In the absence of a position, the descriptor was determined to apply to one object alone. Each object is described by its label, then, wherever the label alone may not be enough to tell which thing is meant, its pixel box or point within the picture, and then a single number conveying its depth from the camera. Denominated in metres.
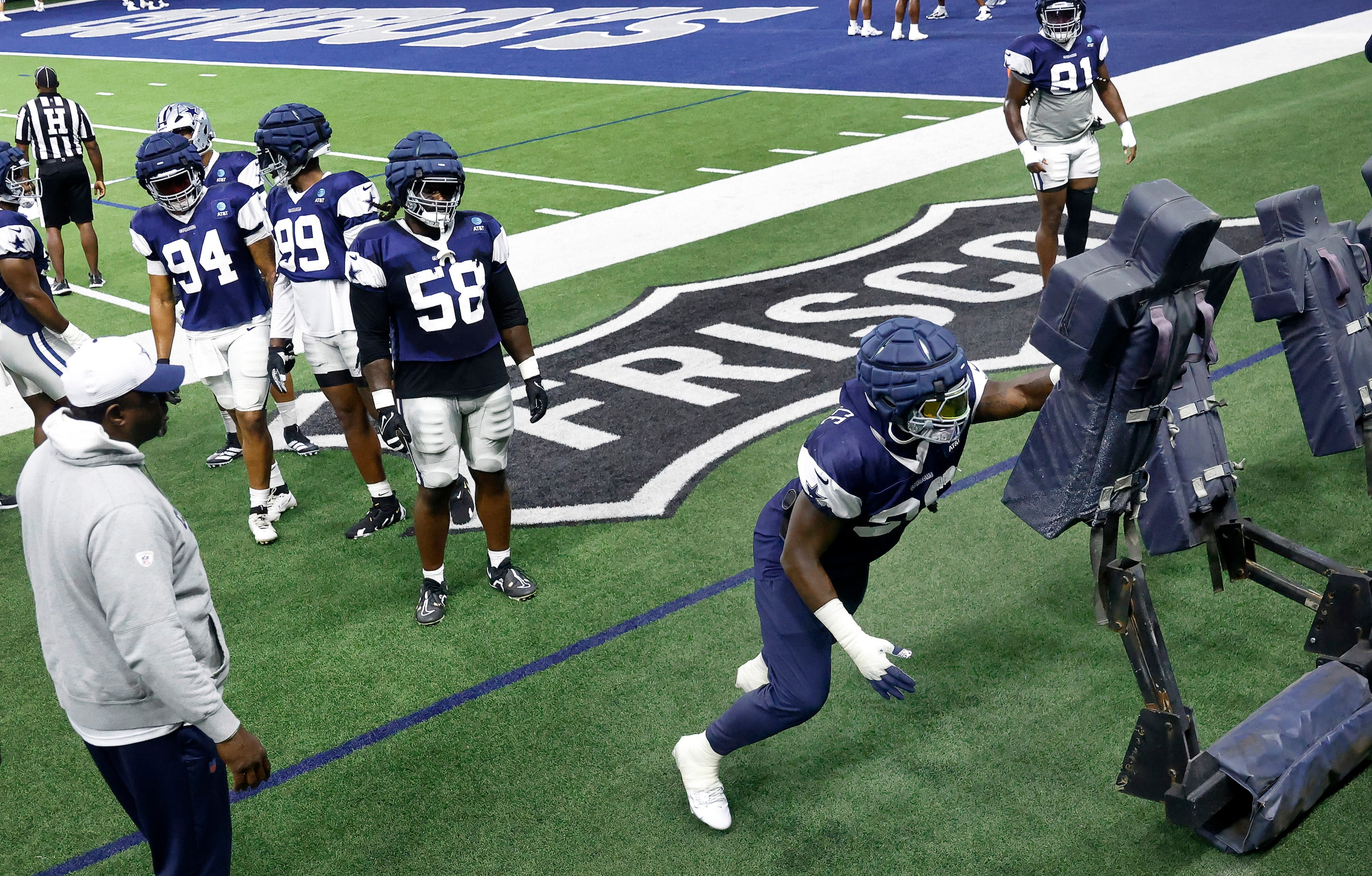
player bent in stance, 3.72
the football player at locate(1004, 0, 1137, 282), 8.72
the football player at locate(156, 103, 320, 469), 7.13
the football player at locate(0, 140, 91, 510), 7.18
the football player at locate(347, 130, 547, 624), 5.51
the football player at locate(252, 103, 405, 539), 6.71
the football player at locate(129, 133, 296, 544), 6.69
